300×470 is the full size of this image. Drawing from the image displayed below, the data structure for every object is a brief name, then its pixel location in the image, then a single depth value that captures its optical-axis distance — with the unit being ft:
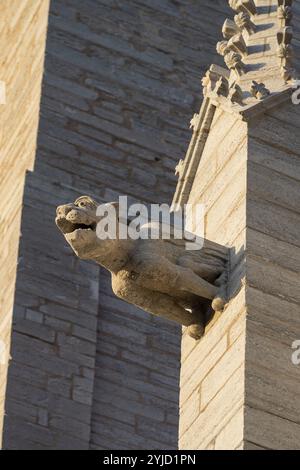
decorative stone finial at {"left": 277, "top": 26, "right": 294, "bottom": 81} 34.91
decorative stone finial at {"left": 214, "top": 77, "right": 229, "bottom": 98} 35.09
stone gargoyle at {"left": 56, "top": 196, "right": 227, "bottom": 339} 31.58
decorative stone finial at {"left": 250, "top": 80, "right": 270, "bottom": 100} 34.04
